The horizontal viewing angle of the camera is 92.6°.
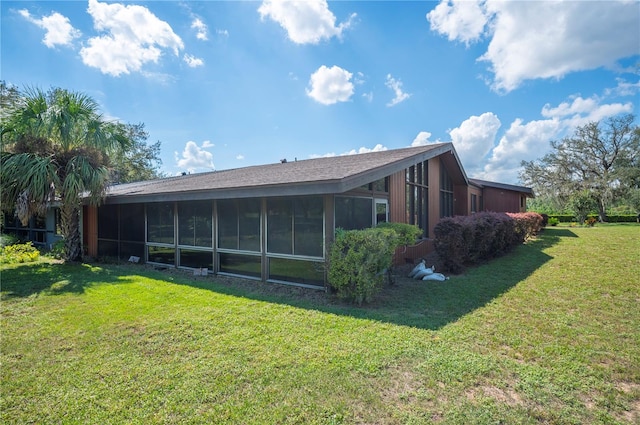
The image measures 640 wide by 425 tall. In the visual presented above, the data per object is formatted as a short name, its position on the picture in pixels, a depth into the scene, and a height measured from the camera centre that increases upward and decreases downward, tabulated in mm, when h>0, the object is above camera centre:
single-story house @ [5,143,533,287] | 6414 +67
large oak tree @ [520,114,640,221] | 25828 +4448
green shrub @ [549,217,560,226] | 23641 -695
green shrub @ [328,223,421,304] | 5438 -836
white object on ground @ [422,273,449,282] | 7308 -1508
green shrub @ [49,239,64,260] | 10995 -1137
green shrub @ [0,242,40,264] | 10360 -1216
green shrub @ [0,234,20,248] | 12523 -851
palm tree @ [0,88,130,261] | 8703 +2069
